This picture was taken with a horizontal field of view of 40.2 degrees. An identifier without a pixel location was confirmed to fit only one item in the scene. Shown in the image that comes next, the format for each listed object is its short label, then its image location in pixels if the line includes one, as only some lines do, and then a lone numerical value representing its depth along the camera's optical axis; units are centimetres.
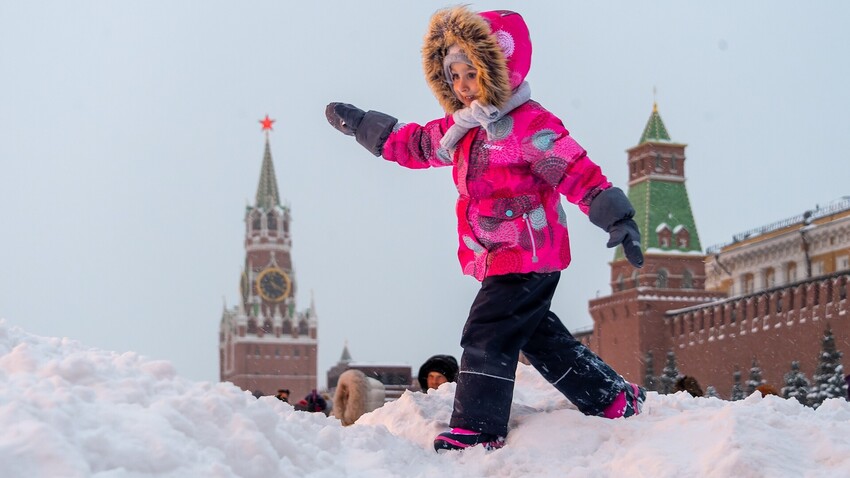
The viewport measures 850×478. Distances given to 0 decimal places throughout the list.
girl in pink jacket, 313
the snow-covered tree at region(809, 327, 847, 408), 2372
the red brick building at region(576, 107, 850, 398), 3194
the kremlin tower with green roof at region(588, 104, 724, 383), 3562
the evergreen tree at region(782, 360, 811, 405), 2472
